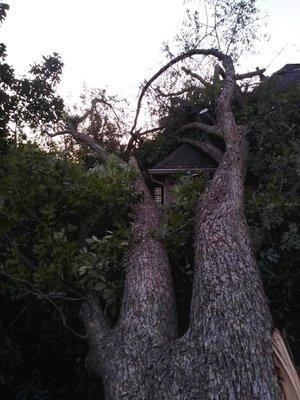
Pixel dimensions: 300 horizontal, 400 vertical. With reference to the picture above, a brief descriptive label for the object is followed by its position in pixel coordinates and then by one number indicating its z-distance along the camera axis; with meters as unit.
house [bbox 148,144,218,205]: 10.19
